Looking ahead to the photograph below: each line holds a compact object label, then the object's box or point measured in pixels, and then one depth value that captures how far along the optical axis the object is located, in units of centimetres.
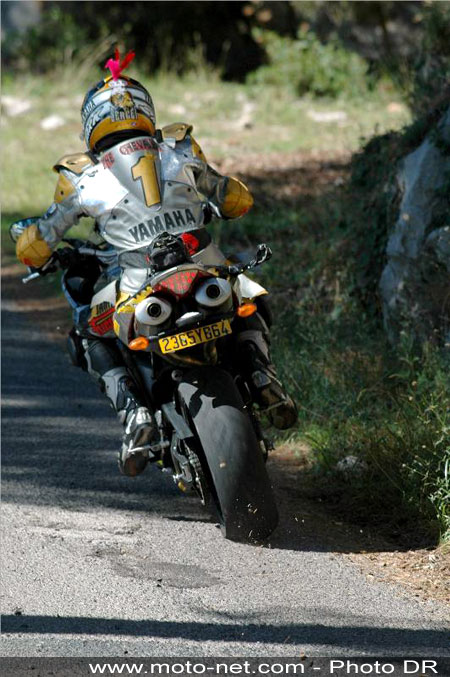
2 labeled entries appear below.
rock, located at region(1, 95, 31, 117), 3809
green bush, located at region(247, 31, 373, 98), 3722
